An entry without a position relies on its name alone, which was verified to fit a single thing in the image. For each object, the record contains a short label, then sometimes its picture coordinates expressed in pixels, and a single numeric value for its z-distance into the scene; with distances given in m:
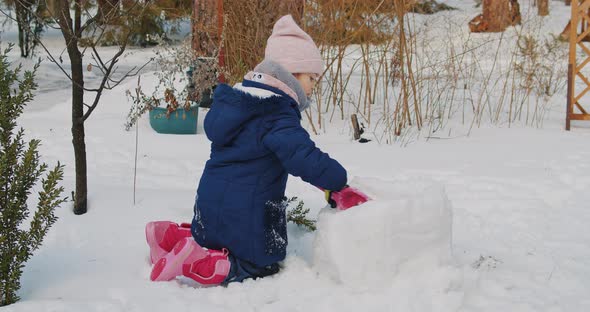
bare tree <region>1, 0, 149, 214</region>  3.01
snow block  2.44
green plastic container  5.48
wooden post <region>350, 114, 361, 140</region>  5.12
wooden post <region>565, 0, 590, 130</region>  5.93
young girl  2.52
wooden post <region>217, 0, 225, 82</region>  6.06
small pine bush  2.33
